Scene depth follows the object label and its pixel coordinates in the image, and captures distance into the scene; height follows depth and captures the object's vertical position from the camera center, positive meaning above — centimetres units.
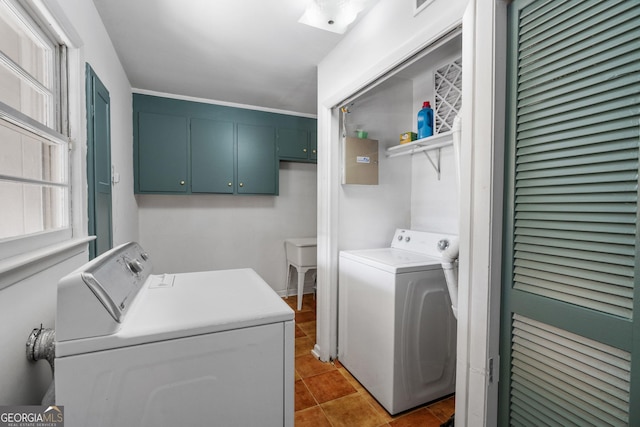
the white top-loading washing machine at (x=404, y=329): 164 -76
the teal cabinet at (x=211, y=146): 287 +67
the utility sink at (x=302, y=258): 330 -63
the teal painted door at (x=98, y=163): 150 +24
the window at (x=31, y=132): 99 +28
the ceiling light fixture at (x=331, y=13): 150 +107
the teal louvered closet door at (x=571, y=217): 68 -3
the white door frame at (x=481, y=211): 93 -2
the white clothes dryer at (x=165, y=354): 72 -43
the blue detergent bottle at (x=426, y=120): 199 +62
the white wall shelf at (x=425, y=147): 190 +45
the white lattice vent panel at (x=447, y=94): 192 +80
